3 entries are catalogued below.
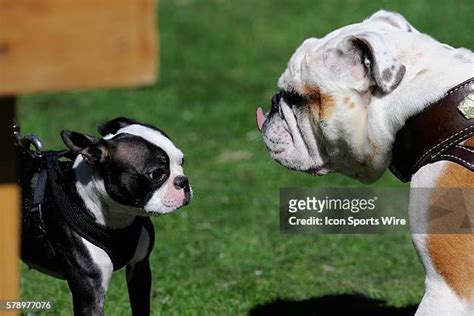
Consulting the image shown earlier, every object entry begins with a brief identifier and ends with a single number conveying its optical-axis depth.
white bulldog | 7.49
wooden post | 6.03
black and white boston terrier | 8.87
